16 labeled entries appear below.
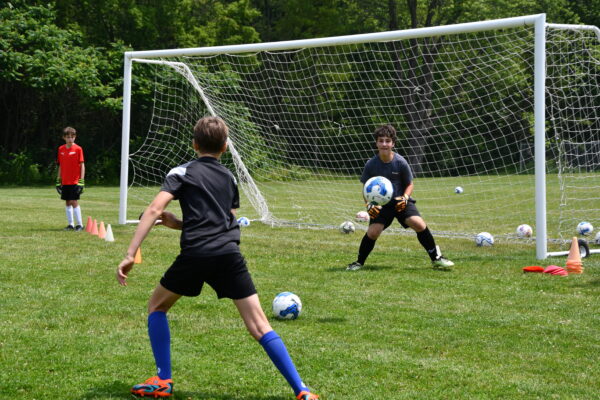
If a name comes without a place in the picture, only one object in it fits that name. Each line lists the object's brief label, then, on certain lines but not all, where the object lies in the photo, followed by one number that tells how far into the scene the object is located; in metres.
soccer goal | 12.34
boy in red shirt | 13.01
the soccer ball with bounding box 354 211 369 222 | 14.92
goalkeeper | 8.92
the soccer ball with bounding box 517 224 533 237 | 12.15
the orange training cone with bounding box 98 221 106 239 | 11.84
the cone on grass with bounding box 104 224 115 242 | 11.38
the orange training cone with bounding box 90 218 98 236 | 12.43
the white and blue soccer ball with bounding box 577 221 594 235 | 12.01
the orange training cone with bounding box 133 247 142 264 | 9.30
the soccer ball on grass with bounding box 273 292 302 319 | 6.34
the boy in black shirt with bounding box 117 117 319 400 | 4.16
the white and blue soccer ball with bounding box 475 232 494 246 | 11.27
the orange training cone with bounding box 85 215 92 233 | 12.58
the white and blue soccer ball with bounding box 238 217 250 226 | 13.95
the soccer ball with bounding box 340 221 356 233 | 12.98
